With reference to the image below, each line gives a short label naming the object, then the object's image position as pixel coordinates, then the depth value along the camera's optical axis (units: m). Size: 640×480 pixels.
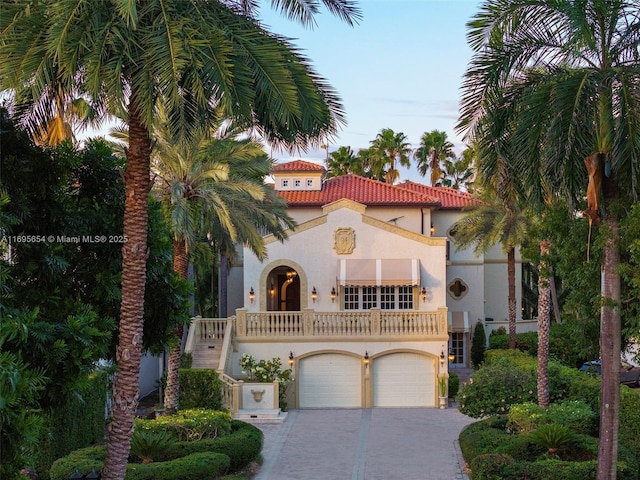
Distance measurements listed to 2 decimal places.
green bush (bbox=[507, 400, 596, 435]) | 21.38
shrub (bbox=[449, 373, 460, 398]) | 34.12
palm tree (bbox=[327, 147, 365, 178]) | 59.62
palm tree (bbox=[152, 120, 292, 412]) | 24.80
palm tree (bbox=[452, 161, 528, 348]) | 38.78
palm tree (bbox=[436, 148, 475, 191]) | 57.85
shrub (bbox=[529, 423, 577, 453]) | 19.27
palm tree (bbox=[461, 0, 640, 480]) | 14.84
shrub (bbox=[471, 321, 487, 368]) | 42.22
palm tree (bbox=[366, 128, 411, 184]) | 60.31
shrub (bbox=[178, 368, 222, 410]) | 29.88
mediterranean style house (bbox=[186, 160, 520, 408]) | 33.75
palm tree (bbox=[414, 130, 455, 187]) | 61.59
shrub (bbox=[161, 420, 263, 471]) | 20.62
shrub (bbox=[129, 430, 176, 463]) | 19.66
